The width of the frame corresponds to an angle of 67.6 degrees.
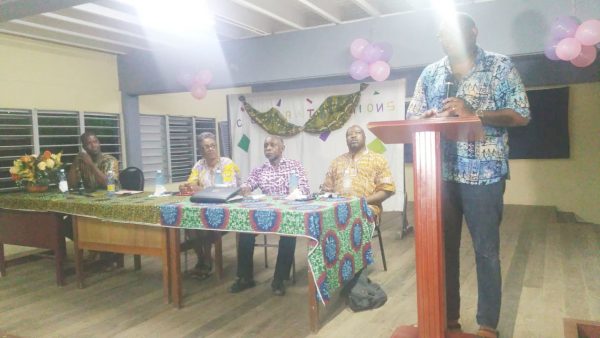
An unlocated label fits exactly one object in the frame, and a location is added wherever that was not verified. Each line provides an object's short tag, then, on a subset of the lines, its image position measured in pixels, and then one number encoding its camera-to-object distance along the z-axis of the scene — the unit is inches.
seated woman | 138.1
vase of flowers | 148.8
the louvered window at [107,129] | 214.3
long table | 95.4
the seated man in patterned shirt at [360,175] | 132.4
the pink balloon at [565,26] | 131.8
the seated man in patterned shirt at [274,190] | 125.0
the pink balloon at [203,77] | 197.5
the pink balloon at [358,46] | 165.2
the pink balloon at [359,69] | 165.8
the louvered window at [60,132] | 193.2
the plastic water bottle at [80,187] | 146.7
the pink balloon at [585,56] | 131.5
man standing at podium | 69.6
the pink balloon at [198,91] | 199.8
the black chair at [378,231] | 131.8
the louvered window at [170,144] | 247.1
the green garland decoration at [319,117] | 201.8
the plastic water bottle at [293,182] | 122.0
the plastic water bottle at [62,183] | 149.8
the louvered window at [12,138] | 177.3
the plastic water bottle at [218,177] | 136.2
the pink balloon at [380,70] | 162.9
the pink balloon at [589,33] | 125.1
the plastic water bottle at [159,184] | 133.0
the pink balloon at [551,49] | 138.3
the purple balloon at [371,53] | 162.2
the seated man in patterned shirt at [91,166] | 160.2
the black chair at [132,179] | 171.2
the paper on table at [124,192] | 139.1
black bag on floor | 109.6
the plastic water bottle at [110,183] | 141.9
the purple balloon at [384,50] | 163.2
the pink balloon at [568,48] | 129.6
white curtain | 192.2
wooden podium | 56.9
